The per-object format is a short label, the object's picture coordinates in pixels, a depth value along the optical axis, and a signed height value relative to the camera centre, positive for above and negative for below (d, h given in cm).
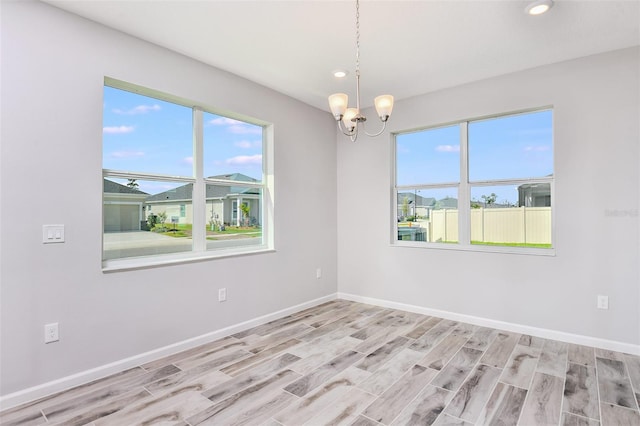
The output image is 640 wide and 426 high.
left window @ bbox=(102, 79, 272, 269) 274 +33
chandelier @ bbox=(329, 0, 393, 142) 221 +71
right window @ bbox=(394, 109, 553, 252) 343 +33
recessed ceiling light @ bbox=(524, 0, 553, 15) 226 +142
